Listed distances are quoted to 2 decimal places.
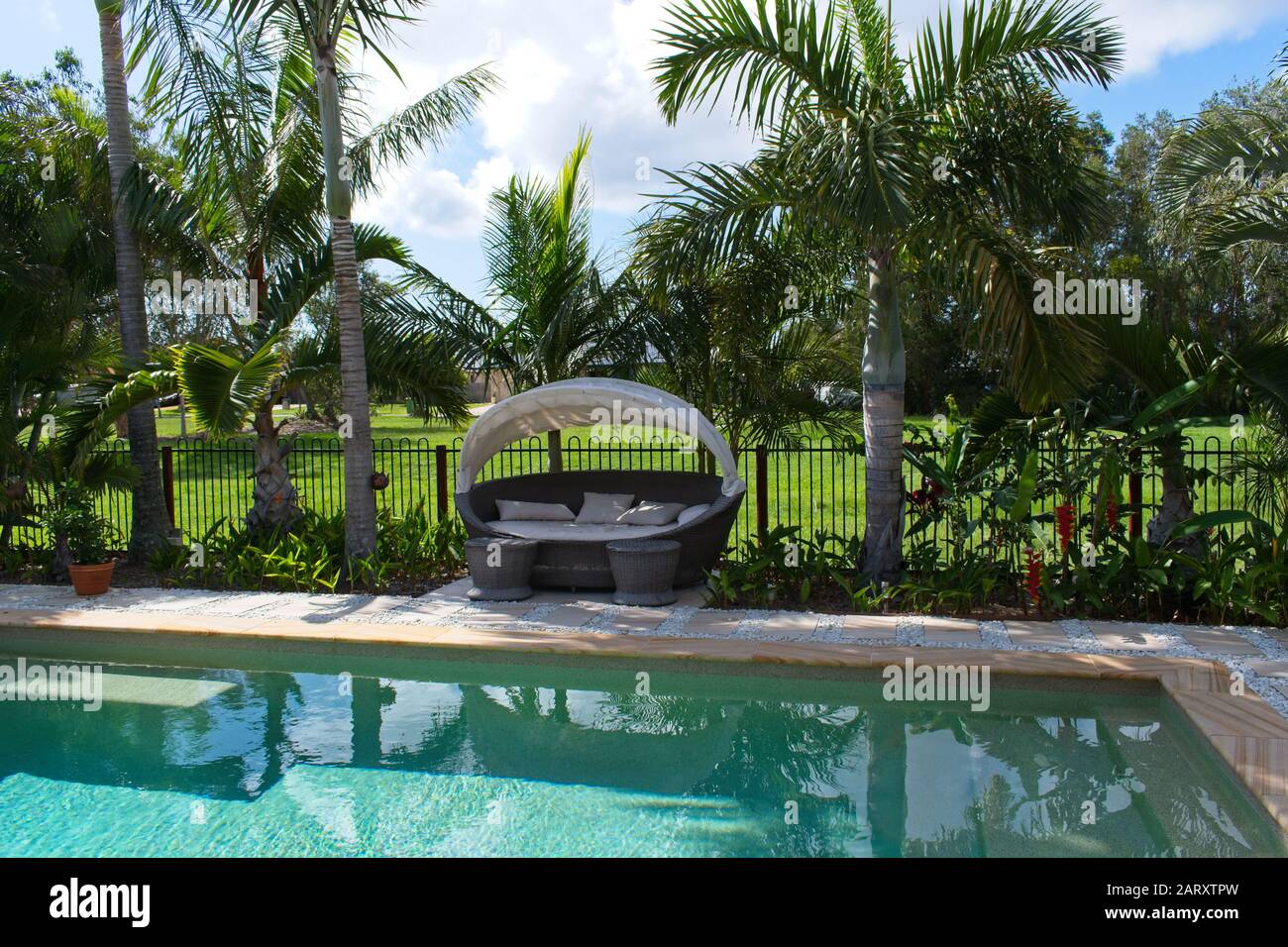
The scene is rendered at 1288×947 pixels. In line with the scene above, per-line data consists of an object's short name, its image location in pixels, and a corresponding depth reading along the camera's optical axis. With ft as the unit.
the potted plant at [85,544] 30.50
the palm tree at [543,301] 33.86
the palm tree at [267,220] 31.55
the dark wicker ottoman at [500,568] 28.66
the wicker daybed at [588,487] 29.30
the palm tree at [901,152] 24.29
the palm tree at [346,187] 28.86
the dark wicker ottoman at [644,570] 27.78
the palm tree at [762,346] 31.17
